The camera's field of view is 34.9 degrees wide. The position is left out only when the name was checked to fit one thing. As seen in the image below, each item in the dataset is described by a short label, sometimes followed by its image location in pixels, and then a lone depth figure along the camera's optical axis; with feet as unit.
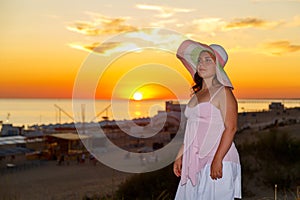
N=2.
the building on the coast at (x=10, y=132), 119.40
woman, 11.96
